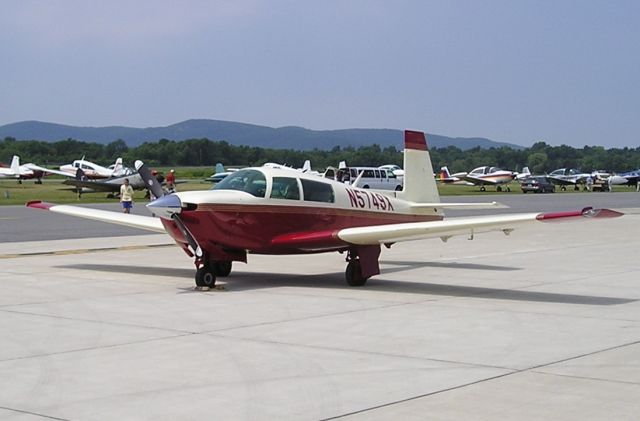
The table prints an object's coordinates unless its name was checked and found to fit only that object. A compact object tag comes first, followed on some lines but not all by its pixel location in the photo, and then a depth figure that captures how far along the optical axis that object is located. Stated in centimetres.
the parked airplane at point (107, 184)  5288
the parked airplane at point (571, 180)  8555
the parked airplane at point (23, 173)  8694
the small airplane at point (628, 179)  8975
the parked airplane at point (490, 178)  7700
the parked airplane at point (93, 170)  6869
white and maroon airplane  1427
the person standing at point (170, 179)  3844
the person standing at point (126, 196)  3075
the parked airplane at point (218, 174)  6257
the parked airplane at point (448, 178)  7938
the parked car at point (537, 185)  7194
